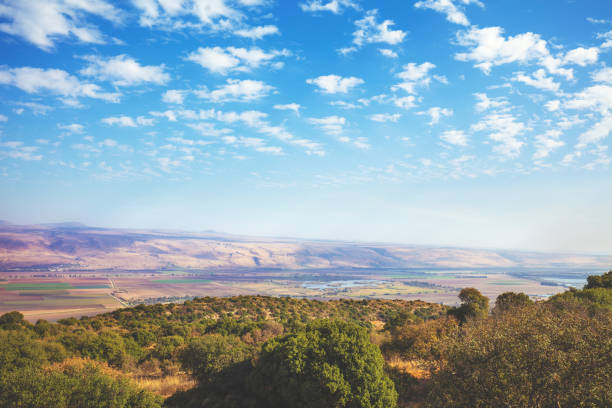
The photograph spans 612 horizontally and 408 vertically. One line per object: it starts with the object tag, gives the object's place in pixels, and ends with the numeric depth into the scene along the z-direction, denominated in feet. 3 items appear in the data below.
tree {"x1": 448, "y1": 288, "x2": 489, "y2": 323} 88.79
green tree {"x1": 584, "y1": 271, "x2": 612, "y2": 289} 110.43
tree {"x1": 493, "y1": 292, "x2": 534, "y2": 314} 85.95
